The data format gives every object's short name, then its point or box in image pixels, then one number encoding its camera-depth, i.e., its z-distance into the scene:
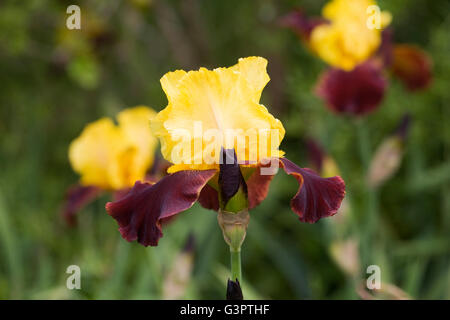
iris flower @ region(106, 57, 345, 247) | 0.52
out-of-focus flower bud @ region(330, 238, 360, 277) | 0.73
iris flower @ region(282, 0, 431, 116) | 0.77
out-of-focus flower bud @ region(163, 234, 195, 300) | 0.67
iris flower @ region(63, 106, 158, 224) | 0.77
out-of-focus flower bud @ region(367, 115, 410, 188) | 0.77
